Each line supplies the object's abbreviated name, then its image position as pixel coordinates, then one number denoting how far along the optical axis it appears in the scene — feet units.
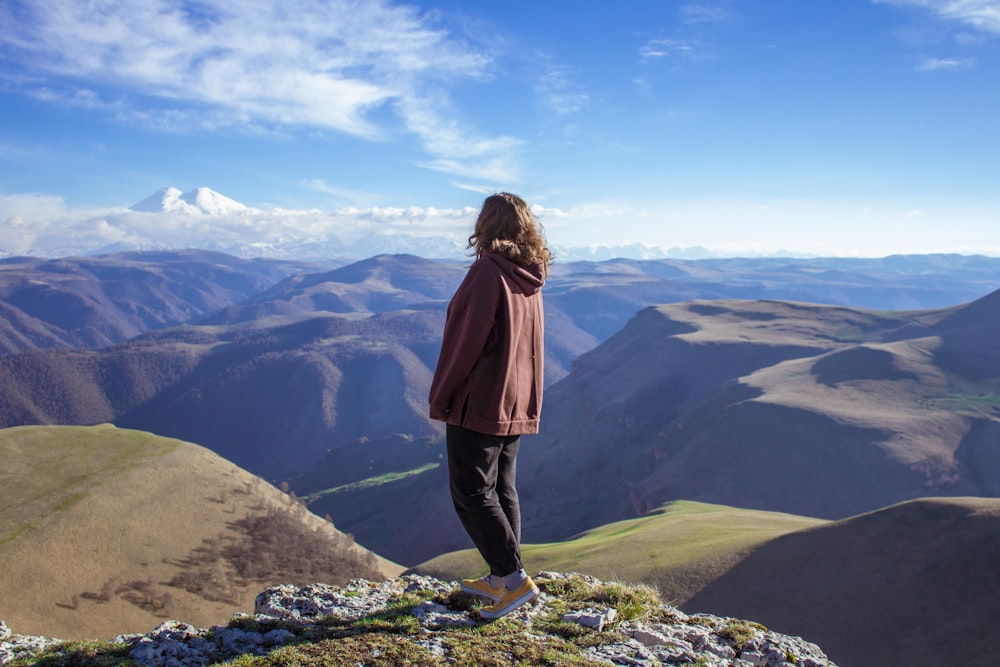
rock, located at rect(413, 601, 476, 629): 21.97
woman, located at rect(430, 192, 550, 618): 20.93
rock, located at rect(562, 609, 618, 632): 23.02
